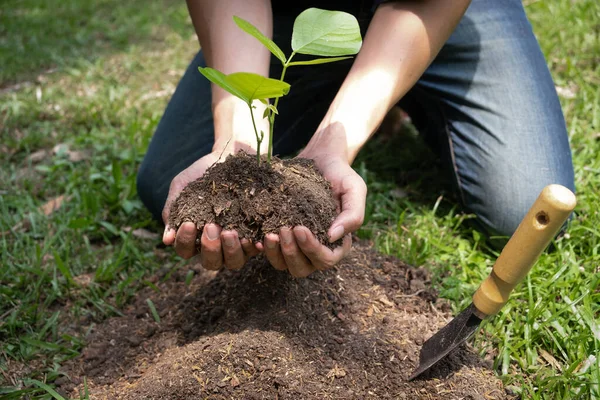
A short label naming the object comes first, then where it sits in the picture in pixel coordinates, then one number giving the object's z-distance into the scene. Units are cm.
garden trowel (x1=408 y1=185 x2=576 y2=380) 107
